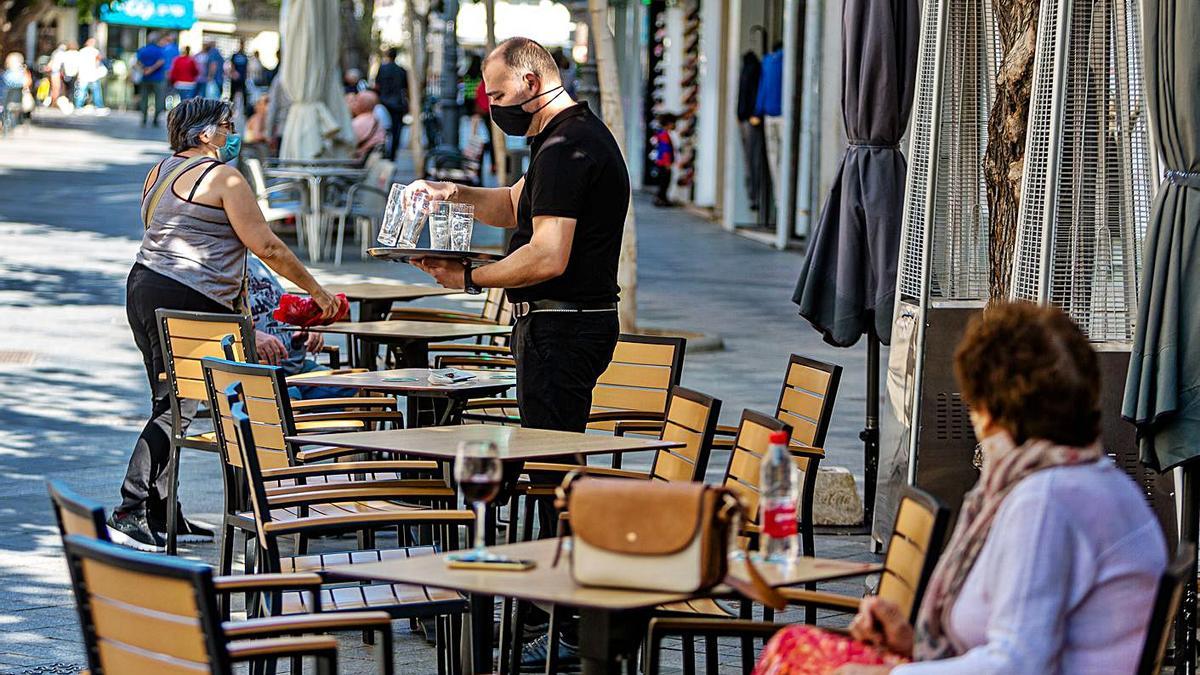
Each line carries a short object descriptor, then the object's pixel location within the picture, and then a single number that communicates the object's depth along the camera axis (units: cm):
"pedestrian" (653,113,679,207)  2781
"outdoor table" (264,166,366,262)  1817
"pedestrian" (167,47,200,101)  3962
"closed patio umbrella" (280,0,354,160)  1884
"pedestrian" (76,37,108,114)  5450
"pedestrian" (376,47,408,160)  3209
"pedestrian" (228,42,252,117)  4241
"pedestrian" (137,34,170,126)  4481
